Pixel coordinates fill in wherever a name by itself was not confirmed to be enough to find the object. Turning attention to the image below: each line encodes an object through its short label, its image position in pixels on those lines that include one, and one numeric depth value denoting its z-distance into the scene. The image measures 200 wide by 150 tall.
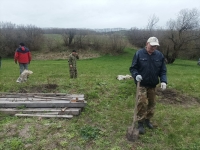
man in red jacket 7.58
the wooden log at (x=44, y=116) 3.79
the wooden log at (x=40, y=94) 4.69
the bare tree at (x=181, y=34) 26.46
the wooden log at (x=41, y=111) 3.94
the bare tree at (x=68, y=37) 32.46
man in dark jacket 3.23
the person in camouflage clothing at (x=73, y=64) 8.00
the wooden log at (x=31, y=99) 4.35
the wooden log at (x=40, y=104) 4.12
